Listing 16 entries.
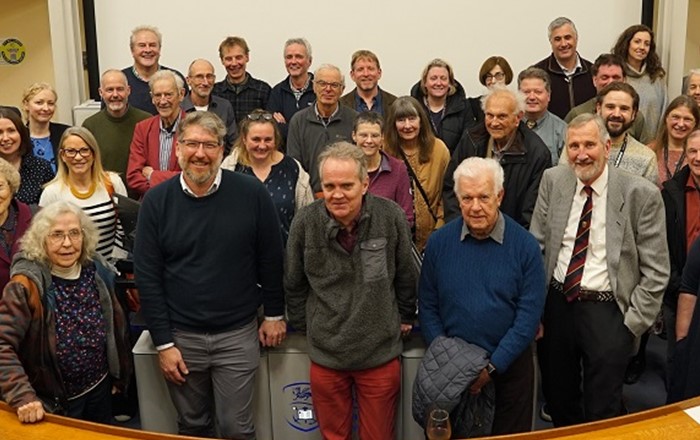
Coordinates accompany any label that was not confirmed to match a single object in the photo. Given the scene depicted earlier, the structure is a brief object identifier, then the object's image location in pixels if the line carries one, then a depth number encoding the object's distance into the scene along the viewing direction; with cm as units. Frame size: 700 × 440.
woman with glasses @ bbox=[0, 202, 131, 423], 283
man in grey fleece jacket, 292
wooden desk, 217
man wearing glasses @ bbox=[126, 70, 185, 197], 432
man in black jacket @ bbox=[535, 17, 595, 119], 508
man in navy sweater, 296
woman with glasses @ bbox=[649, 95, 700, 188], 404
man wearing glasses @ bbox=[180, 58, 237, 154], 470
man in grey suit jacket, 310
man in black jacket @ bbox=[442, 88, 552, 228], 371
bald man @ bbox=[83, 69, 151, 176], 452
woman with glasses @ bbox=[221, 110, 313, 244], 372
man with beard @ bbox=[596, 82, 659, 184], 374
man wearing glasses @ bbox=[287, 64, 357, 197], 448
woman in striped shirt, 372
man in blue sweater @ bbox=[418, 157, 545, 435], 289
